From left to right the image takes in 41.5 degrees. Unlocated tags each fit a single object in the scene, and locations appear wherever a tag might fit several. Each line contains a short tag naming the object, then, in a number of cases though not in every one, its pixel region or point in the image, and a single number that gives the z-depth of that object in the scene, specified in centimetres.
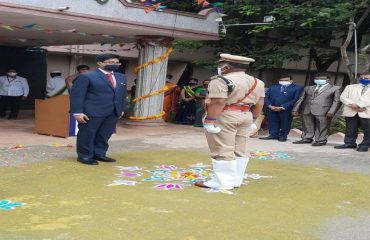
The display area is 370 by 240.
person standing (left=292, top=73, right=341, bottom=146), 951
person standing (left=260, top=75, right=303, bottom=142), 1012
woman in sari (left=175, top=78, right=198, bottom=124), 1366
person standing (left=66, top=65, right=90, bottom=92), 955
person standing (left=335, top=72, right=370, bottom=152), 895
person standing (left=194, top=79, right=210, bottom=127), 1312
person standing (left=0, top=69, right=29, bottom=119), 1248
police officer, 532
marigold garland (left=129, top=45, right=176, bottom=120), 1148
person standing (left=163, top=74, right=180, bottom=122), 1373
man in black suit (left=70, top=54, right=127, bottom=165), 657
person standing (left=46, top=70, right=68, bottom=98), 1129
